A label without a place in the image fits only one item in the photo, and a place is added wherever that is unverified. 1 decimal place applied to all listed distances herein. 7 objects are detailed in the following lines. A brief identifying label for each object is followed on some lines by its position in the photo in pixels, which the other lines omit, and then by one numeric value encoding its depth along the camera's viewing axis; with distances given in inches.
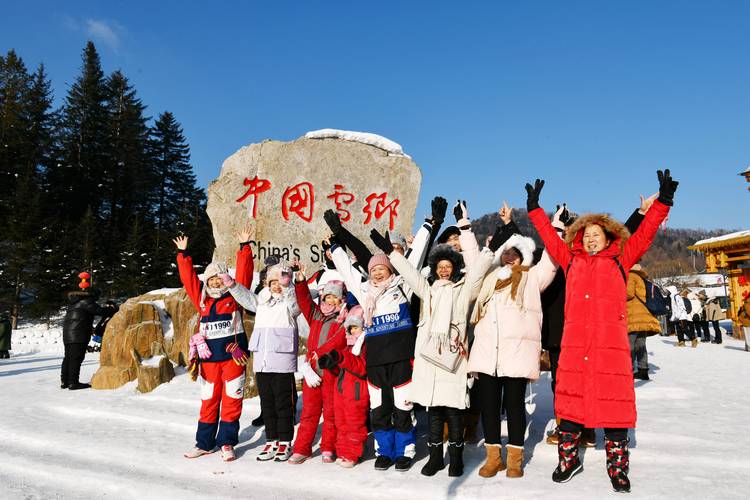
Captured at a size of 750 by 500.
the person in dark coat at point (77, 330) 275.0
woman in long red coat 111.5
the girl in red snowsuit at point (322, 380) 142.2
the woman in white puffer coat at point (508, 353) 122.0
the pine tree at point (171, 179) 1210.8
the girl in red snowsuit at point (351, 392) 136.6
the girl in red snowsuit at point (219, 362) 147.2
